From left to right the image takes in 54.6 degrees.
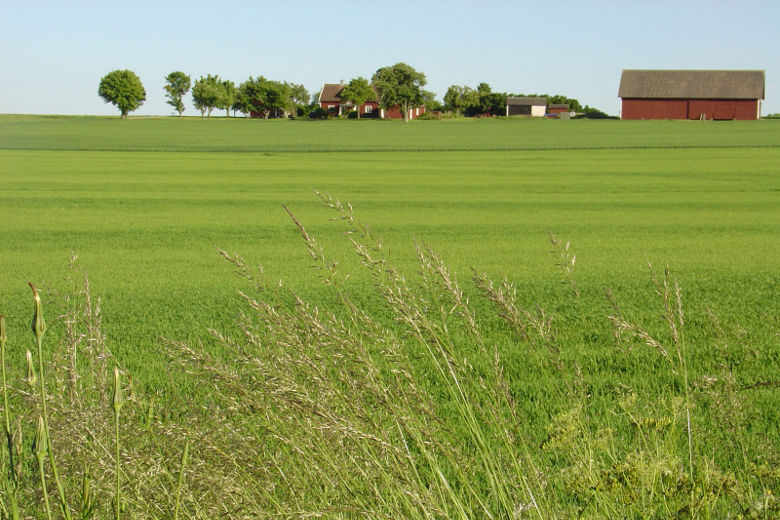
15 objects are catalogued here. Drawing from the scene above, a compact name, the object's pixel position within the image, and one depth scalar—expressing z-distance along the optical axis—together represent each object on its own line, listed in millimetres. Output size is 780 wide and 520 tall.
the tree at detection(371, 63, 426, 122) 113062
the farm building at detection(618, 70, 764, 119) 99062
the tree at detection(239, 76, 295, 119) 128125
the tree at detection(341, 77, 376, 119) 124188
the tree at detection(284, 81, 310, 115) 134250
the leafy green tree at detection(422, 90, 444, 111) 116256
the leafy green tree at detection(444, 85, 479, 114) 136000
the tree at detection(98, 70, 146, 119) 132500
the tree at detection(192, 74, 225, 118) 126875
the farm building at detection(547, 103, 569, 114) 161250
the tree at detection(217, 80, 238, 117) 129125
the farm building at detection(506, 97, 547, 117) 153500
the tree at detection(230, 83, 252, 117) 132125
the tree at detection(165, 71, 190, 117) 140625
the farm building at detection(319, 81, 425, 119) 125938
